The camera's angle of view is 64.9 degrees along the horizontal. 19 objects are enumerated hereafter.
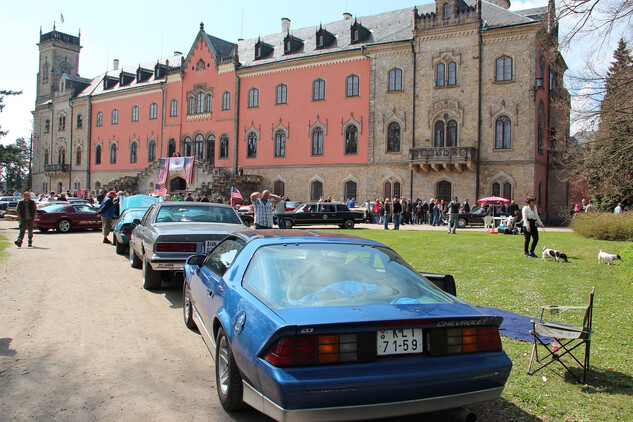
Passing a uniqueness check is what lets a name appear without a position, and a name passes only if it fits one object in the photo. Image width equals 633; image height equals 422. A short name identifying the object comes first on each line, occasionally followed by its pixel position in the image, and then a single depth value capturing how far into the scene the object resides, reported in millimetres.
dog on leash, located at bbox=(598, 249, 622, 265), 12055
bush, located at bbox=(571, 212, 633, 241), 18875
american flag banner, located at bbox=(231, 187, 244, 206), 31534
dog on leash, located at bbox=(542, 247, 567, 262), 12711
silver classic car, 8289
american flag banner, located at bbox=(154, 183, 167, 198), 29834
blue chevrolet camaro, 3174
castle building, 32969
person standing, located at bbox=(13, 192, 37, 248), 16002
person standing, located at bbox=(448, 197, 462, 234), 22719
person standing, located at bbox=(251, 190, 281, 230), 12305
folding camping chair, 4641
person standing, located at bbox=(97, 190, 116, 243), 17859
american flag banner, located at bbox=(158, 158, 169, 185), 47266
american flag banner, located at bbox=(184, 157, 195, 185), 44562
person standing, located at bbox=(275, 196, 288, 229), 16939
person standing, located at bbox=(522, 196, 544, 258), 13802
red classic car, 22203
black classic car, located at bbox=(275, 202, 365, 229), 29000
